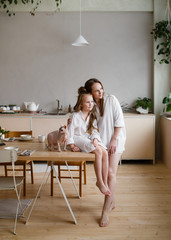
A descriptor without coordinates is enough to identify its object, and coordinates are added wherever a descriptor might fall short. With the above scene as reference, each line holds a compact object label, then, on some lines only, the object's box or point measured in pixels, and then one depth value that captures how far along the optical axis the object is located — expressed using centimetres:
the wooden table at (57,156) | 253
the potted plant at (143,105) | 527
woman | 296
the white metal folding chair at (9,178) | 259
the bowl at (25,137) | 345
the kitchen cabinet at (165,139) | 483
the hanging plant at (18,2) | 535
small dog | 271
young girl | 269
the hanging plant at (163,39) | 509
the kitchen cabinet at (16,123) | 509
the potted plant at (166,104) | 475
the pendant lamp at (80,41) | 485
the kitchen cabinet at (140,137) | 505
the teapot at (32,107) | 531
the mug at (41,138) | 329
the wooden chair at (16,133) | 394
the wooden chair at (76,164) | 354
